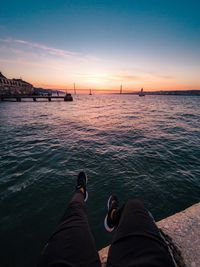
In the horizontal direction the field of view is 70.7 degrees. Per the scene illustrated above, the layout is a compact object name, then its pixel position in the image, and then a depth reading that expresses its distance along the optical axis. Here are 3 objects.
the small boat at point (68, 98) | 49.38
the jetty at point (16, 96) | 41.01
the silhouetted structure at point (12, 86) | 55.49
